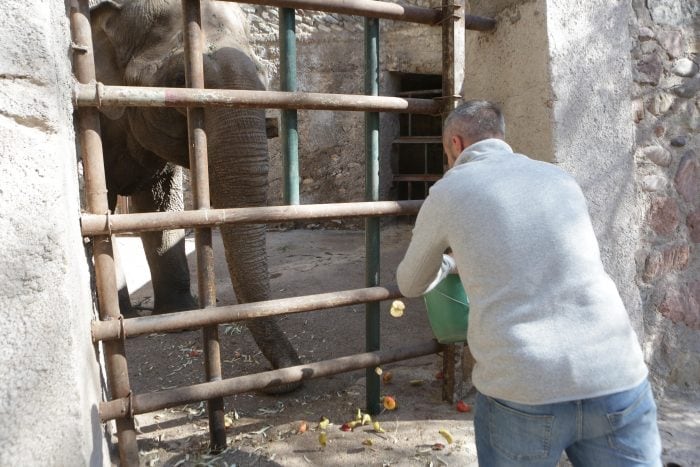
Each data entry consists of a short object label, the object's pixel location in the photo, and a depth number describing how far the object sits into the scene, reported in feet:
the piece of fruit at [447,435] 8.73
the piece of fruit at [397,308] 7.61
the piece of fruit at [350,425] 9.28
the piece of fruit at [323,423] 9.27
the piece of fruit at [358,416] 9.52
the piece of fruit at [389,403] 9.70
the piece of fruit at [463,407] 9.80
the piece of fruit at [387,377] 11.11
